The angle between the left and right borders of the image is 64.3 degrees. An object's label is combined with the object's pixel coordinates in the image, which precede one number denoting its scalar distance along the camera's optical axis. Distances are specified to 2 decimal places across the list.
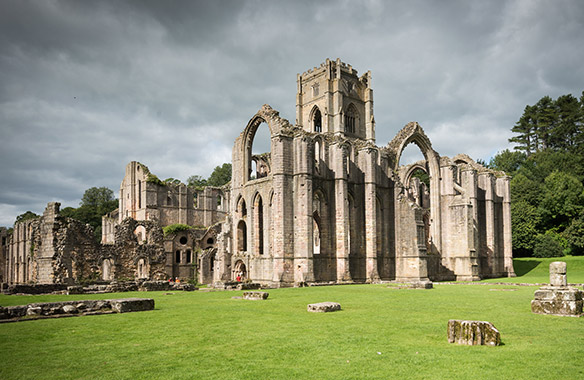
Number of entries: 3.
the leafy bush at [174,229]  41.00
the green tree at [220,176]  77.12
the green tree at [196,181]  79.43
